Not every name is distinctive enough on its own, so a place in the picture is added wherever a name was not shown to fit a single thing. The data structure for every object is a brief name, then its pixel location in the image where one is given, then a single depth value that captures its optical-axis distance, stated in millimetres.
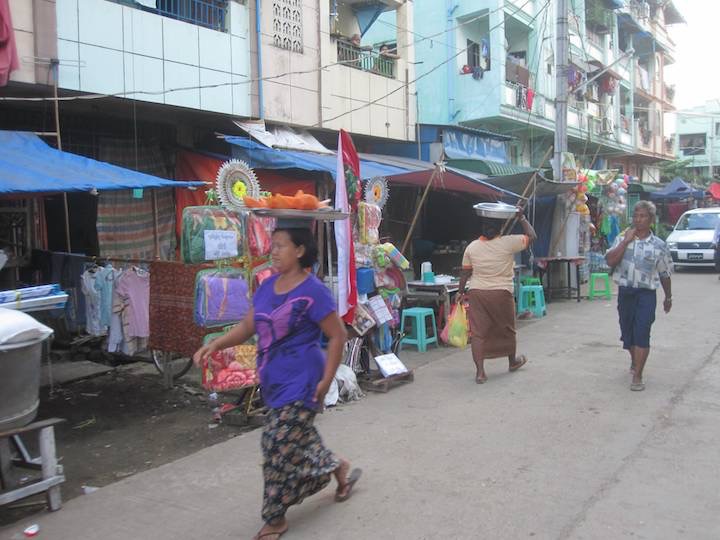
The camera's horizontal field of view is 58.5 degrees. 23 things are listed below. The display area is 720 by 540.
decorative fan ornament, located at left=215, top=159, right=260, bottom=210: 5434
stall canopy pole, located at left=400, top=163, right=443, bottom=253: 8391
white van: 17703
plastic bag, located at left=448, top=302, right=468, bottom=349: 8242
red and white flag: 5652
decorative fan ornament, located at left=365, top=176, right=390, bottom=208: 6812
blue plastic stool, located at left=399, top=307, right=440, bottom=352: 8148
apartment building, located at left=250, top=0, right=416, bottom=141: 10430
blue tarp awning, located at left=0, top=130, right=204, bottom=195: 5184
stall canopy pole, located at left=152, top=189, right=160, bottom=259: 9516
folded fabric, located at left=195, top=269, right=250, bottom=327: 5250
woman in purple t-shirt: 3125
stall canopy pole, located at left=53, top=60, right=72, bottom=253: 7376
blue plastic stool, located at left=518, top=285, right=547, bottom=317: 10617
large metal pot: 3438
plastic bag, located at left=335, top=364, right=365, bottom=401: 5801
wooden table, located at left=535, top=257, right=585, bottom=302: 12508
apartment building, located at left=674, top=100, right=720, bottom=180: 43375
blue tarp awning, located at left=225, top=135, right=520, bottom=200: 8922
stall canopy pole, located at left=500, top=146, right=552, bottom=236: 9980
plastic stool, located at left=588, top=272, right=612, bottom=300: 12789
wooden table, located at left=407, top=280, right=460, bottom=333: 8688
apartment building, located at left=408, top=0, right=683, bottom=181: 17062
